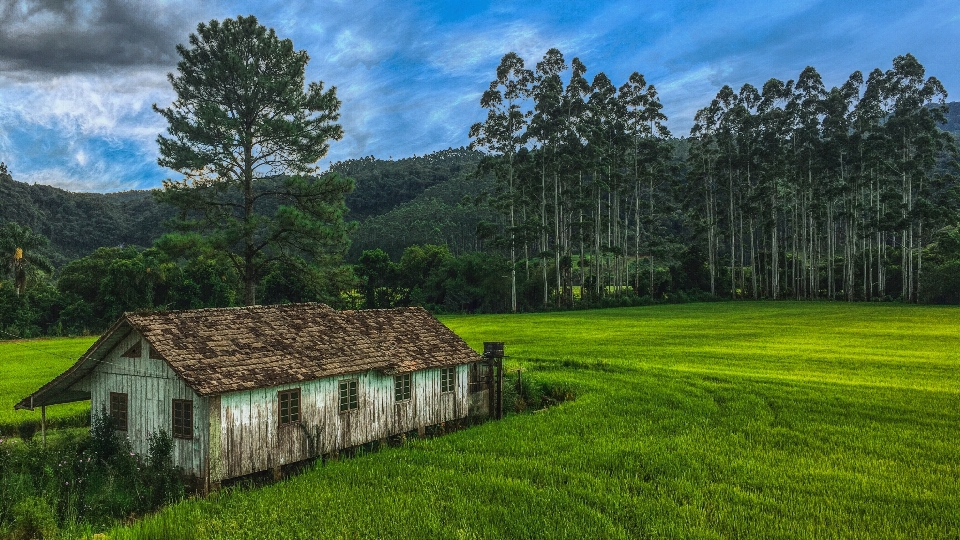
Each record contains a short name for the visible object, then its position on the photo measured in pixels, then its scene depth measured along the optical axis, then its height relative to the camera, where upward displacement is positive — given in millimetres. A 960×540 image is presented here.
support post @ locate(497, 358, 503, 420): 22338 -4862
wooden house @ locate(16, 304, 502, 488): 14531 -3036
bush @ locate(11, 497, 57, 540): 11547 -4894
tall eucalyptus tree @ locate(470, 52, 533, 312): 75188 +20182
